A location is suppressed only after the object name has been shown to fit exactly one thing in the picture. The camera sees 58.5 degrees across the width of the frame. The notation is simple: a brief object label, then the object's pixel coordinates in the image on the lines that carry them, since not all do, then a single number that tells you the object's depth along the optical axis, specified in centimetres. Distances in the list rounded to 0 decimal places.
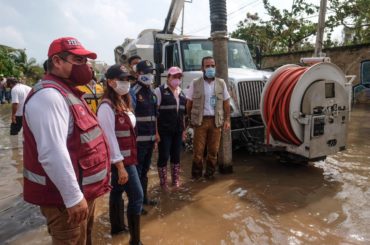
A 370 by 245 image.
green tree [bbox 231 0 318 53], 2223
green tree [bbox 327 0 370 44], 1744
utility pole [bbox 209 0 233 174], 529
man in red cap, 186
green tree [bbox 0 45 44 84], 2855
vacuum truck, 518
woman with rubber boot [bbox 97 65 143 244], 299
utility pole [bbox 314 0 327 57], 1258
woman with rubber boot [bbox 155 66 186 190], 471
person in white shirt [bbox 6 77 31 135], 752
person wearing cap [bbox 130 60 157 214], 392
